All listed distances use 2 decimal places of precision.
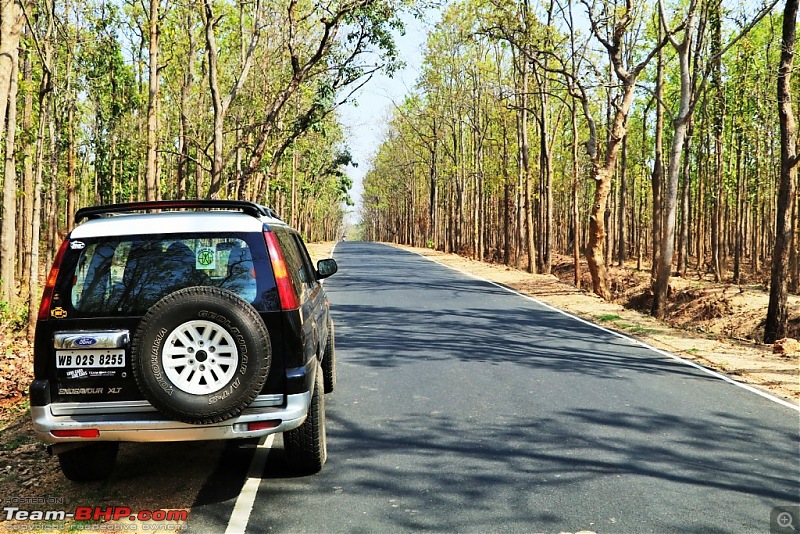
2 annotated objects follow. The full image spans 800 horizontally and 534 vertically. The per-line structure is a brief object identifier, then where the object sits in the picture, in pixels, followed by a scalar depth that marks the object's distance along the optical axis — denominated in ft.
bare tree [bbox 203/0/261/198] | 56.65
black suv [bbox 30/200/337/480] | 14.56
